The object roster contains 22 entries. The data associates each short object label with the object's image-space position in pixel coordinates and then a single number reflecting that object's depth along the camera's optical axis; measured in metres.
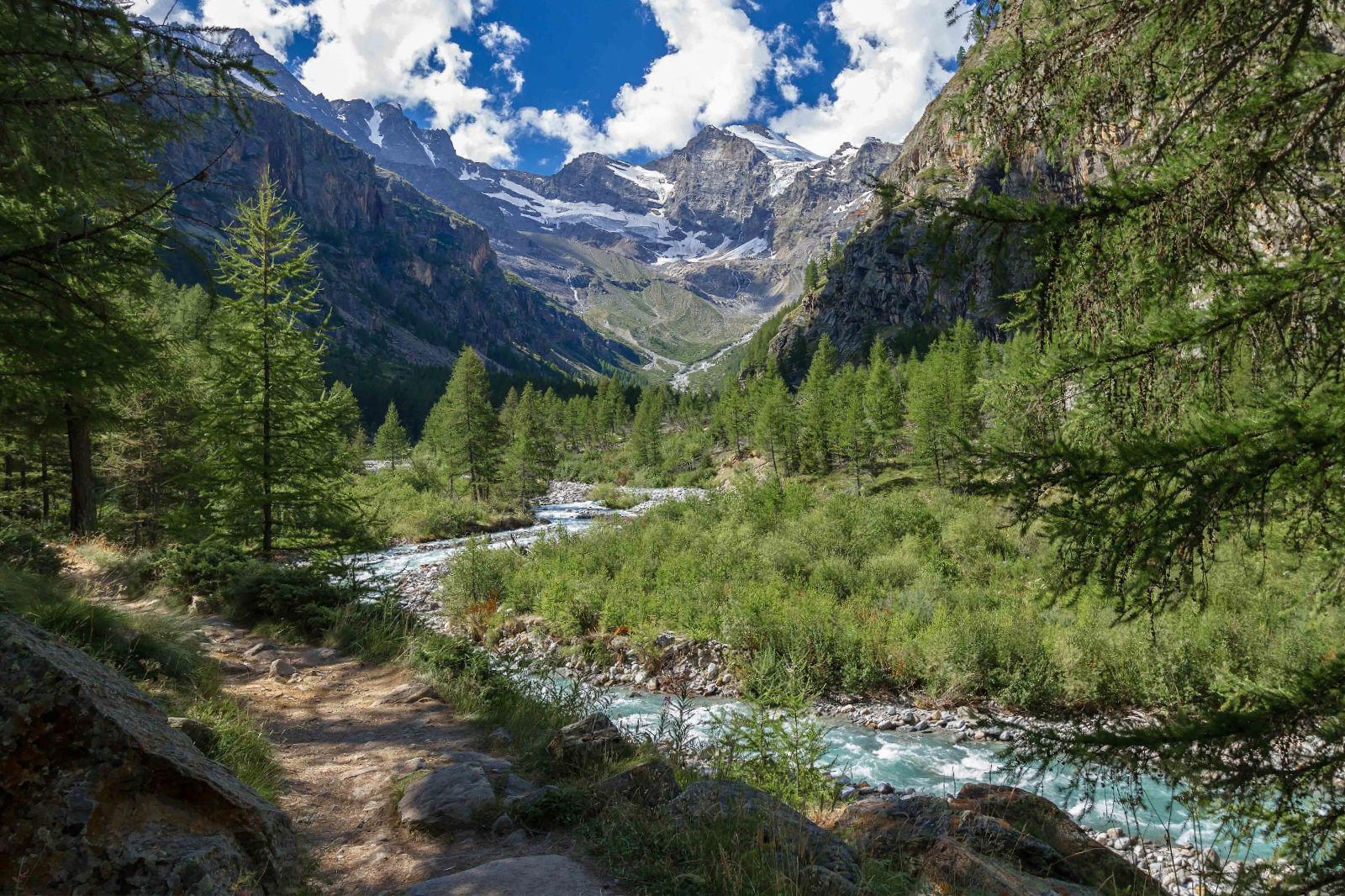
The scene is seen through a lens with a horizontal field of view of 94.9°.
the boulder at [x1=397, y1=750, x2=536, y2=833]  4.42
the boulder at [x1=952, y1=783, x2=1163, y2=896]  4.91
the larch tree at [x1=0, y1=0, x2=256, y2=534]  3.50
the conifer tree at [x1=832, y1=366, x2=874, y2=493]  44.07
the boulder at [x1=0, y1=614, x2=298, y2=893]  2.56
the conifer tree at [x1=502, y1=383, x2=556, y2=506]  45.88
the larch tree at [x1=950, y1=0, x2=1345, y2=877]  2.91
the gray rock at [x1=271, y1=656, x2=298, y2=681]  8.11
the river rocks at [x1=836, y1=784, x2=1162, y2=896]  3.97
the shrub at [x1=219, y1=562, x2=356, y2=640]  10.34
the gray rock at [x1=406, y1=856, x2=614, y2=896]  3.23
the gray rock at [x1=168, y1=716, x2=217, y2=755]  4.44
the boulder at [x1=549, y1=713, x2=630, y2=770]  5.39
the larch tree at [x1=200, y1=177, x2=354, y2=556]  11.91
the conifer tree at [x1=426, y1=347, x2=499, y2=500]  40.72
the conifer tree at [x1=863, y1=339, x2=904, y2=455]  45.95
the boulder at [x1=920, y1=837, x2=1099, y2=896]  3.73
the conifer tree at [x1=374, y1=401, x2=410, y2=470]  66.31
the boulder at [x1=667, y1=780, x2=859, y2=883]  3.50
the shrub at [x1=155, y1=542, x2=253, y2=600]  10.94
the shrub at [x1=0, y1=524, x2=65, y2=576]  9.04
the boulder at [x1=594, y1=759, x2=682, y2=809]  4.42
